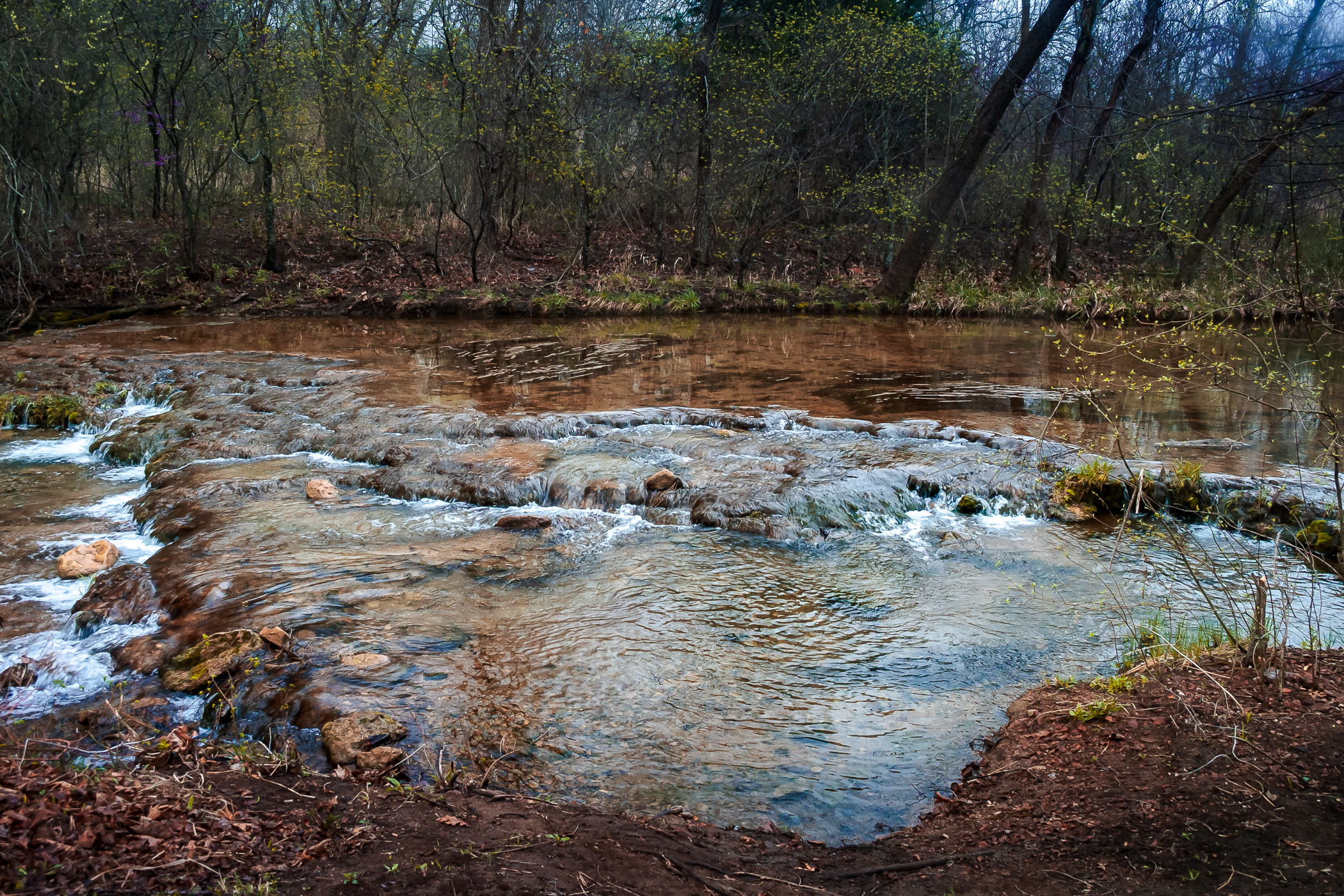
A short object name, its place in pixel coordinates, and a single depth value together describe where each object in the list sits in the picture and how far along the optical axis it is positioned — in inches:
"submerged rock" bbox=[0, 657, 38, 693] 180.9
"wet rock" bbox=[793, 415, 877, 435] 396.2
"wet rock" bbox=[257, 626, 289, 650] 196.1
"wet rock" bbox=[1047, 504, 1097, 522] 311.0
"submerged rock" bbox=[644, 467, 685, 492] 321.4
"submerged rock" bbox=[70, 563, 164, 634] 216.1
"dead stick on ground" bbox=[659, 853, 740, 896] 113.6
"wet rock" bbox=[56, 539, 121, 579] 242.1
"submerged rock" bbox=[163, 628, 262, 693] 182.9
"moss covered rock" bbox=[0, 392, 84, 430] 409.4
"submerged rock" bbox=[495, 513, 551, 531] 291.4
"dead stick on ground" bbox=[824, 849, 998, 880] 123.3
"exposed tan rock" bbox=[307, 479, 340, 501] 312.0
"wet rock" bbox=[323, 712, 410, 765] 157.2
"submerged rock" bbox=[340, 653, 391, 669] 193.8
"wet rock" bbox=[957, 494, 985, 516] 318.7
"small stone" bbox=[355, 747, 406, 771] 152.9
